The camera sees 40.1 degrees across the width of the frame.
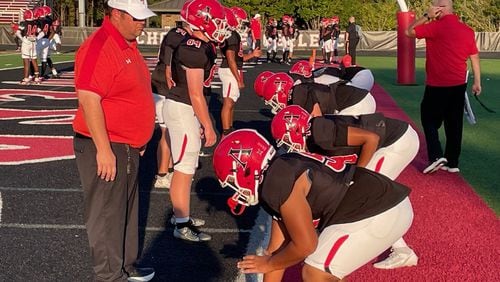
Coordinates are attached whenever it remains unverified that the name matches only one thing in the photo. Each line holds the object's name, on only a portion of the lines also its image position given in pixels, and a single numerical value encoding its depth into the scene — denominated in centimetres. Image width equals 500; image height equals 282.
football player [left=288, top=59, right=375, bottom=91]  743
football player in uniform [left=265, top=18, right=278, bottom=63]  2914
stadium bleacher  4859
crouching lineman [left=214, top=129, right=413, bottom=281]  324
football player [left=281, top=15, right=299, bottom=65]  2875
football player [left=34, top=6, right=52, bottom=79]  1781
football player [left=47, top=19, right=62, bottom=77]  1940
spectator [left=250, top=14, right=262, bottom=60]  2411
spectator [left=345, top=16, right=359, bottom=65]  2593
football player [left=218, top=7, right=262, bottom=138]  941
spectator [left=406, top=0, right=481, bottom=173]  780
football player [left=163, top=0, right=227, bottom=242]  511
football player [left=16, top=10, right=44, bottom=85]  1723
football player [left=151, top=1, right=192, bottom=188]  723
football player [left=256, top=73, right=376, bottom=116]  583
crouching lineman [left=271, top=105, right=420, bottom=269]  444
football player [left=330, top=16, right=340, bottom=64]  2873
